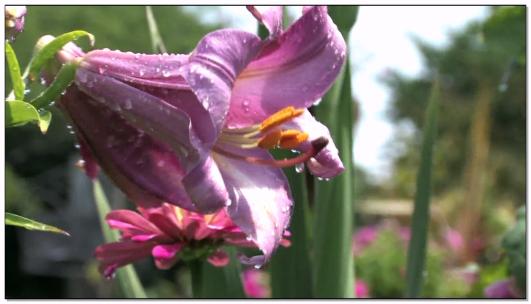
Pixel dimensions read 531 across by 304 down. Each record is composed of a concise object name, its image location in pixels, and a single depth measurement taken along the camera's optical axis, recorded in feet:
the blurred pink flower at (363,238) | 8.83
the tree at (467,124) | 27.60
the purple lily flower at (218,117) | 2.10
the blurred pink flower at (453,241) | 10.80
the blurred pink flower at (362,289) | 5.69
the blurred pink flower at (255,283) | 5.76
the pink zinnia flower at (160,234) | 2.53
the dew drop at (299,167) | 2.31
